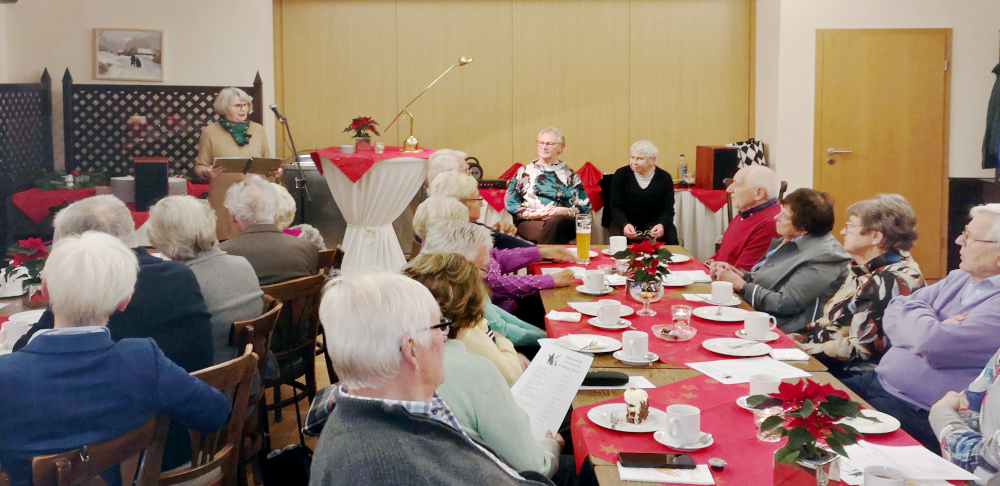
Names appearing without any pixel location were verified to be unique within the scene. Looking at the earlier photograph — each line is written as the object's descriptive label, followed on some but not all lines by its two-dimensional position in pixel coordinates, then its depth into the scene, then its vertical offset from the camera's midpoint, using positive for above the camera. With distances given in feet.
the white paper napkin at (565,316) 9.75 -1.59
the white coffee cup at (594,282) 11.12 -1.35
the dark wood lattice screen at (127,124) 22.41 +1.55
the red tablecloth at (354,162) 19.26 +0.40
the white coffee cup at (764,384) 6.57 -1.60
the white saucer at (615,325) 9.26 -1.59
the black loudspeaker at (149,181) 17.80 -0.01
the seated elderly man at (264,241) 10.89 -0.80
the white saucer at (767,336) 8.66 -1.62
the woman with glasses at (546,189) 20.97 -0.24
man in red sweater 13.96 -0.52
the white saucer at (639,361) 7.89 -1.69
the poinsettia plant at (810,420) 4.73 -1.37
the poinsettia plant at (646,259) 9.74 -0.93
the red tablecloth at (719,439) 5.63 -1.88
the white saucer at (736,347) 8.16 -1.65
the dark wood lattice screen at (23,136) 20.06 +1.11
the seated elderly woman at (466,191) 13.97 -0.19
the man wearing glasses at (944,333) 7.90 -1.48
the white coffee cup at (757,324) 8.65 -1.49
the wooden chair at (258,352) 8.27 -1.83
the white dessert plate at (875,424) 6.13 -1.81
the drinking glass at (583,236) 13.76 -0.92
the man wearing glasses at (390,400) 4.23 -1.18
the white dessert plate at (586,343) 8.30 -1.64
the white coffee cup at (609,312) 9.26 -1.46
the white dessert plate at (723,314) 9.62 -1.56
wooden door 22.52 +1.55
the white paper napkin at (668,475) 5.45 -1.93
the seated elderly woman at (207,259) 9.14 -0.87
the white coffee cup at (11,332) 8.11 -1.46
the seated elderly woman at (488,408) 5.82 -1.58
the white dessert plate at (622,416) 6.29 -1.82
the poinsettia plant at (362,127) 21.04 +1.33
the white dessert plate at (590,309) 9.91 -1.55
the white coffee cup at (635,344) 7.89 -1.54
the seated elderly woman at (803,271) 11.14 -1.23
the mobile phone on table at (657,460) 5.63 -1.88
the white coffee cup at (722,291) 10.32 -1.37
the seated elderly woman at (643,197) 20.93 -0.44
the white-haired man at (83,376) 5.94 -1.41
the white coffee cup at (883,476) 4.79 -1.71
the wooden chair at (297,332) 10.42 -1.95
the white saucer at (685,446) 5.92 -1.86
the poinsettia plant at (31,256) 9.53 -0.85
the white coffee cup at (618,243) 14.16 -1.08
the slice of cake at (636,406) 6.34 -1.70
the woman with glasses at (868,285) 9.49 -1.20
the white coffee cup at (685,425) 5.97 -1.74
